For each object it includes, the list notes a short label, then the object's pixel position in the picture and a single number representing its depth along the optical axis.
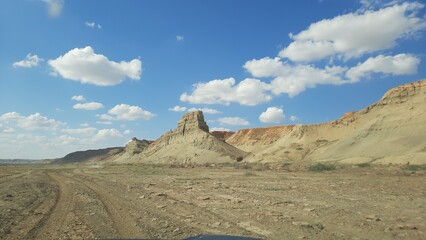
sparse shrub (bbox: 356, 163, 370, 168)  45.52
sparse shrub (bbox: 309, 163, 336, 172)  41.58
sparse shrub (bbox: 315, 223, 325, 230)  9.98
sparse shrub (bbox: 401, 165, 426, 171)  36.13
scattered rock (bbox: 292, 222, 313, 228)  10.23
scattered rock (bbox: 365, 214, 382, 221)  11.08
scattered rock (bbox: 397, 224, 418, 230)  9.87
